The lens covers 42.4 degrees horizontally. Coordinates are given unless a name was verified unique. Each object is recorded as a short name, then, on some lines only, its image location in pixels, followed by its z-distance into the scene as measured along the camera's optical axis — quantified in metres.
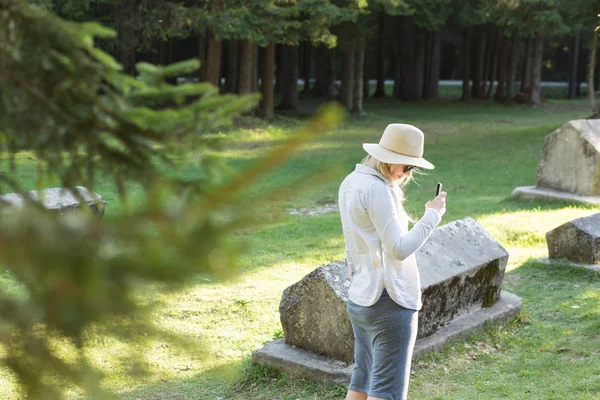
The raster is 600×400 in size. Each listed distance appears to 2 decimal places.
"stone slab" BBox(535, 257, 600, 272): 8.95
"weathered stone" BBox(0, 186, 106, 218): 8.27
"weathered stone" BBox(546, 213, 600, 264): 9.02
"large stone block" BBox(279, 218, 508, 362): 6.14
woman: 4.31
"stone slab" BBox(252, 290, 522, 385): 6.09
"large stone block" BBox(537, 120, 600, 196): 12.80
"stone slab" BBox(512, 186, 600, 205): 12.73
